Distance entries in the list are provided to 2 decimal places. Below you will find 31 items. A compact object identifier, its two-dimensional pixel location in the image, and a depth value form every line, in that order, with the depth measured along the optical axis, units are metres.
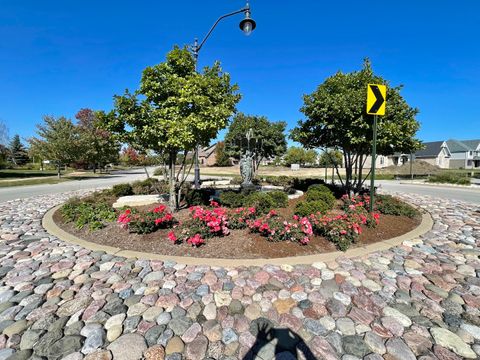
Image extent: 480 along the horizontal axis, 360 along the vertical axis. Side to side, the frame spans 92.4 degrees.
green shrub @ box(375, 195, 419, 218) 6.28
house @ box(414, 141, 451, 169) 45.56
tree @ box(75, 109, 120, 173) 22.31
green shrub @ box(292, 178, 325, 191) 11.11
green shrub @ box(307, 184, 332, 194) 8.07
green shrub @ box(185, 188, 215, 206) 7.50
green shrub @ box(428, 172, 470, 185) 17.14
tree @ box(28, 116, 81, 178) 21.00
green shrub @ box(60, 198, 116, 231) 5.34
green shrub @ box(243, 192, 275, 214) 6.34
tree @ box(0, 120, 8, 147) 40.61
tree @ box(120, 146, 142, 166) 38.48
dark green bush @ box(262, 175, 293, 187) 13.31
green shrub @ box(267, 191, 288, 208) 7.09
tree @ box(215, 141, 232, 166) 51.42
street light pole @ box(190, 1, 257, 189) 6.90
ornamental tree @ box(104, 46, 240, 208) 5.14
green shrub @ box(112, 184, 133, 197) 9.40
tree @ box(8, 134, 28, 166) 45.86
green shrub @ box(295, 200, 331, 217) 5.66
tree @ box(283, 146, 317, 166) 54.53
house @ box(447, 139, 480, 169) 48.78
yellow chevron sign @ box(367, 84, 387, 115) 5.14
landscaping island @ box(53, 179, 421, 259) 4.10
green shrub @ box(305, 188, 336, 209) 7.16
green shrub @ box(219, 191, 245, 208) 7.33
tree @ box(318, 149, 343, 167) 41.64
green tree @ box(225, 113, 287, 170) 19.81
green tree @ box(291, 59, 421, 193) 6.39
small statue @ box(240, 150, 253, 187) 10.34
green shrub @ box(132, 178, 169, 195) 10.27
